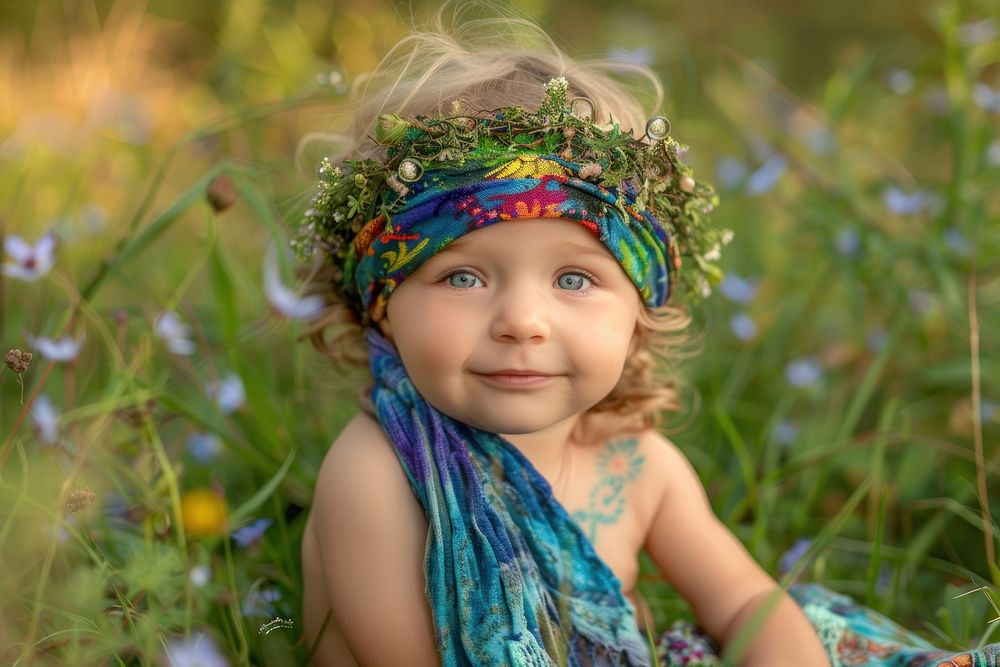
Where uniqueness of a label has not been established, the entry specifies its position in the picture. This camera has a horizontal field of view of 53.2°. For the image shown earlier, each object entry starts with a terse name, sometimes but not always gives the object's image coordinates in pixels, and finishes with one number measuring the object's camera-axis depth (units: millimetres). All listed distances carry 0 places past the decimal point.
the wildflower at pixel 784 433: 2791
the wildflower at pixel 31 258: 2035
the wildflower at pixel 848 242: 2922
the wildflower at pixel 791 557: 2309
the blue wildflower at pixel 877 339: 2971
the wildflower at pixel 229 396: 2318
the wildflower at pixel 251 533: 2037
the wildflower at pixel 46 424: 1794
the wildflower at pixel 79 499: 1521
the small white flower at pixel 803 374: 2861
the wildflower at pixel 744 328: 2867
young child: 1602
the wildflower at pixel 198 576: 1644
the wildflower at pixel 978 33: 2861
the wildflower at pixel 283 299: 2082
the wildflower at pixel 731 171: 3475
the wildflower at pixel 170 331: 2121
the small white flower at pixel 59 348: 1921
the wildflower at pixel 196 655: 1390
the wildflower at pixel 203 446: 2516
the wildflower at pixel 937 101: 3256
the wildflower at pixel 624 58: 2045
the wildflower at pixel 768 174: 2965
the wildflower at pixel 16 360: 1571
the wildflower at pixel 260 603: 1863
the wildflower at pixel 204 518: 1977
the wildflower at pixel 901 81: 3045
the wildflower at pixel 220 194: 2059
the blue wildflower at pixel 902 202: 2934
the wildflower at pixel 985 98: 2916
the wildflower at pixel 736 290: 3020
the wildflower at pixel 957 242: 2824
